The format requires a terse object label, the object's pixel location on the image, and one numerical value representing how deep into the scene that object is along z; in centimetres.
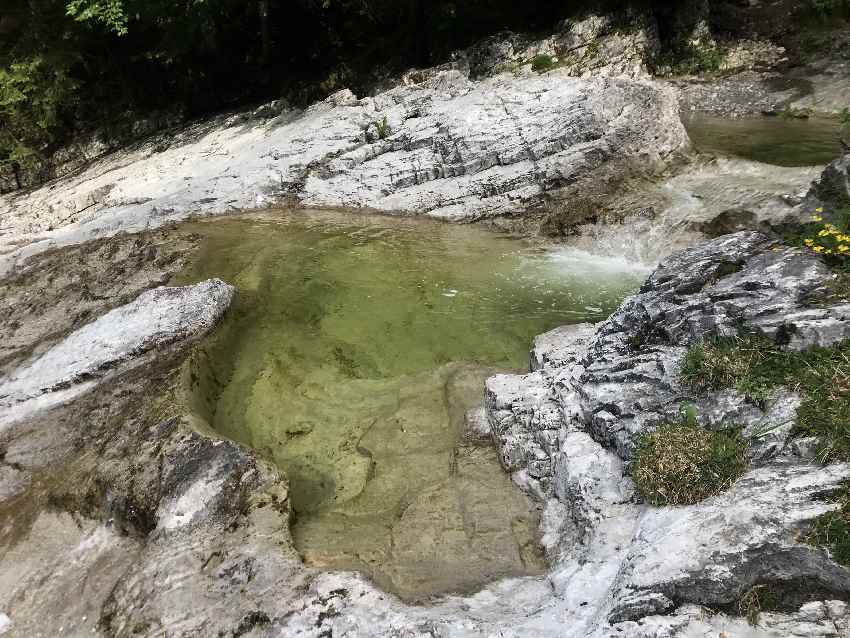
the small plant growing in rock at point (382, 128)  1582
